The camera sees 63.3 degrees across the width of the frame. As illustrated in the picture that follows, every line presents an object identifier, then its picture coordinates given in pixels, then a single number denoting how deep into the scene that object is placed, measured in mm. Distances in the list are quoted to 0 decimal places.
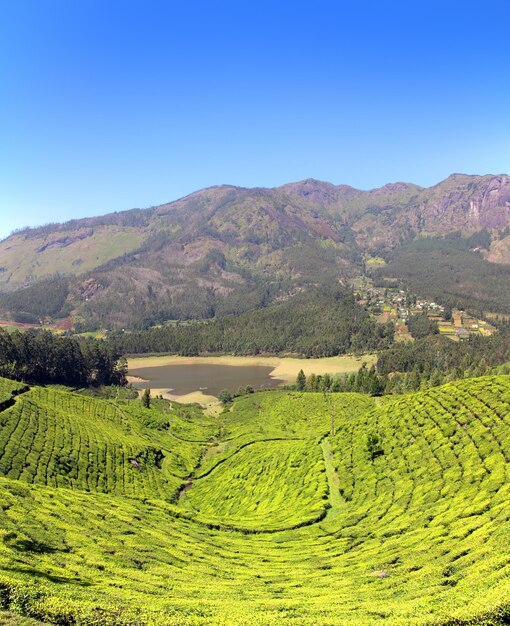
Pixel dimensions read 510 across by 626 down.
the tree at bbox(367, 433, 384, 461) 75500
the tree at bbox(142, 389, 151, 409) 142500
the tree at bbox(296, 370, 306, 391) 179200
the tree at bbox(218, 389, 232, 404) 174250
